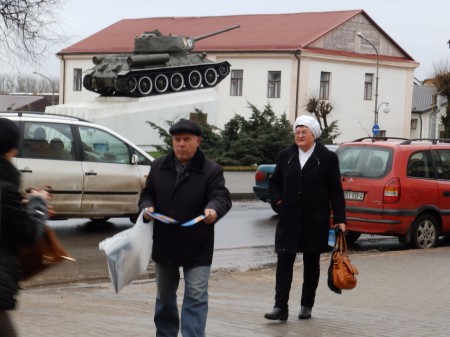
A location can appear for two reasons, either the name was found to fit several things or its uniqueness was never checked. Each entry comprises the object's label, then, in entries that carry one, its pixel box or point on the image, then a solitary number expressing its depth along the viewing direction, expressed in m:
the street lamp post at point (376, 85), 59.54
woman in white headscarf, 8.48
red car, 13.63
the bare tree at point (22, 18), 33.50
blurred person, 4.82
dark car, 18.69
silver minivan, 13.92
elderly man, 6.58
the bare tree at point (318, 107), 53.84
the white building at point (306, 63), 59.19
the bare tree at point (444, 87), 57.84
